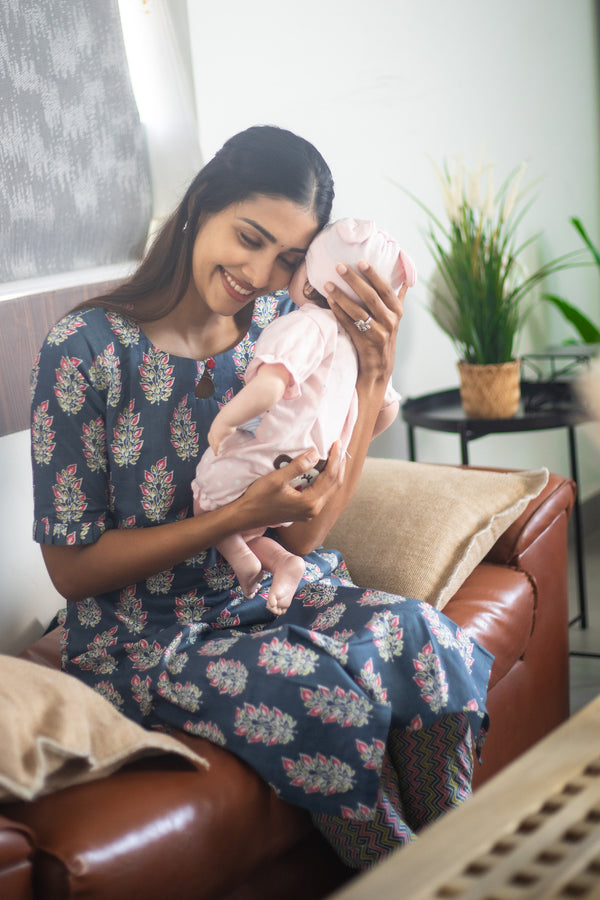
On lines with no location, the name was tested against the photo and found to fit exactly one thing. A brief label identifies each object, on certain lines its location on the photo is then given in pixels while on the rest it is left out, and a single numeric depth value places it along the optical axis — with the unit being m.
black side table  2.47
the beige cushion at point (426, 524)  1.84
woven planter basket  2.51
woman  1.33
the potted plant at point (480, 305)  2.48
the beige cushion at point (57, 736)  1.14
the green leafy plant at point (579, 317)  3.30
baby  1.40
